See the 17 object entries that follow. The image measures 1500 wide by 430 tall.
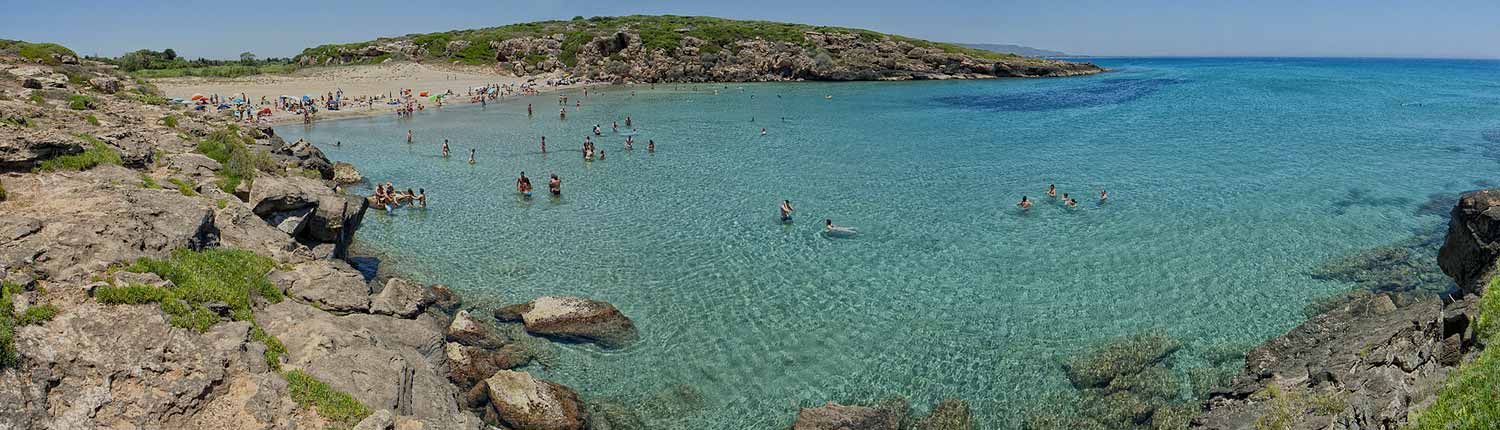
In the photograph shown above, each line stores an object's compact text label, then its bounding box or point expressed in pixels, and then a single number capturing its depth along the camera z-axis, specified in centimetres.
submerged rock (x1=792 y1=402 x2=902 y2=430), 1284
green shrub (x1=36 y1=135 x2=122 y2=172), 1481
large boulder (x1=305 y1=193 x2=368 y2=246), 1875
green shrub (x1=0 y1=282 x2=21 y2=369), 819
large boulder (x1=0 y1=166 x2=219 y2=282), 1080
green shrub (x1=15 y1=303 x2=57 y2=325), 903
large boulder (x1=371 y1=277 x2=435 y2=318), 1509
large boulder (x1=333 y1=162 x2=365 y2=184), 3362
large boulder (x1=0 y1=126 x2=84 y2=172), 1365
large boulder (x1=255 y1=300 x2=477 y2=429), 1040
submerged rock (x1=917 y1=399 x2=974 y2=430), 1330
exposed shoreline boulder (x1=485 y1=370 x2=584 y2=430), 1276
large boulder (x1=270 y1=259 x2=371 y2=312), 1389
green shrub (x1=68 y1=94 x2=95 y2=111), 2612
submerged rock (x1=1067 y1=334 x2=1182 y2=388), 1473
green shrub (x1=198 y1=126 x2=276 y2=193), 2033
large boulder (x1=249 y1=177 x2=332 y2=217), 1738
